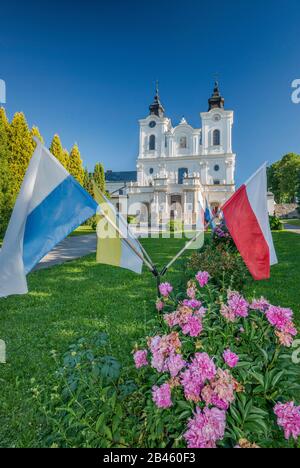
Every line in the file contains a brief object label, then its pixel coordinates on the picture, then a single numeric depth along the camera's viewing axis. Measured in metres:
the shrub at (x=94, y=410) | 1.67
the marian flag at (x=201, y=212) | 8.84
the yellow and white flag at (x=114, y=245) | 3.02
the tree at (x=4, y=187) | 13.80
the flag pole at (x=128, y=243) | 2.91
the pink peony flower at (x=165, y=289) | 2.52
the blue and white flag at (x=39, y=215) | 2.24
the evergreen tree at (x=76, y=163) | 29.92
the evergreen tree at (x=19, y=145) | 17.83
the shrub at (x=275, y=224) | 23.36
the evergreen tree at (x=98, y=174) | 34.94
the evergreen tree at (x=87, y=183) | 31.15
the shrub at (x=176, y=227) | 26.62
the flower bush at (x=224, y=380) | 1.45
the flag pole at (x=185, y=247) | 3.30
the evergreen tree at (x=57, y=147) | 26.98
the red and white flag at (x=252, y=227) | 2.79
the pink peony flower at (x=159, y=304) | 2.40
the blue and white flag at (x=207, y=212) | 9.97
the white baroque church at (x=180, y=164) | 40.59
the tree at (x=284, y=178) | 52.78
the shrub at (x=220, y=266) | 5.32
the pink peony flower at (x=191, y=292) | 2.37
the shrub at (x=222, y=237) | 8.20
